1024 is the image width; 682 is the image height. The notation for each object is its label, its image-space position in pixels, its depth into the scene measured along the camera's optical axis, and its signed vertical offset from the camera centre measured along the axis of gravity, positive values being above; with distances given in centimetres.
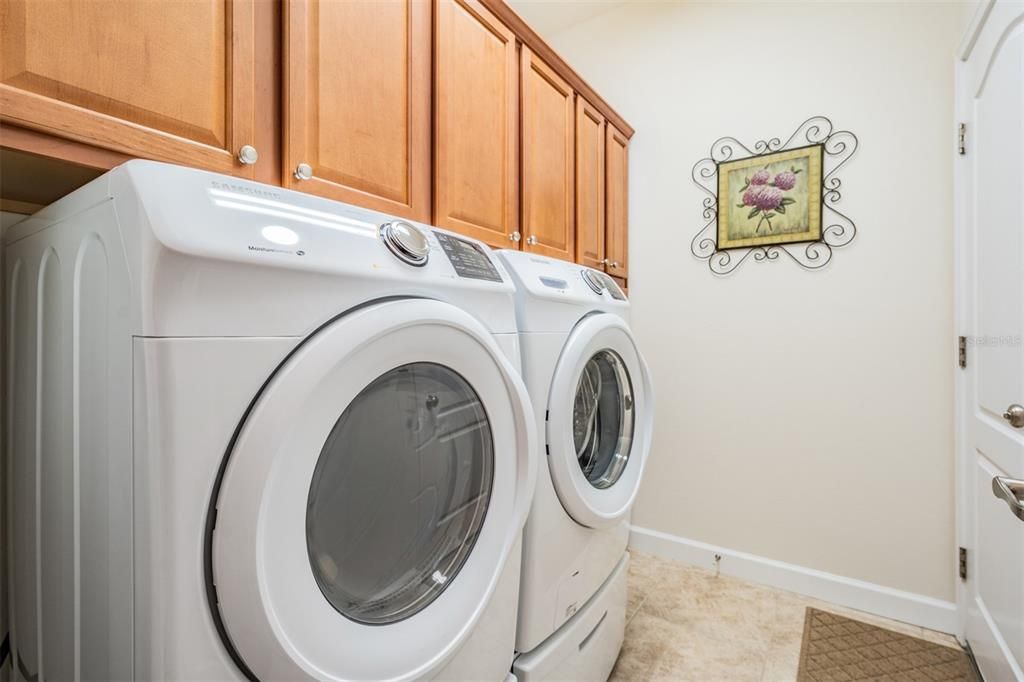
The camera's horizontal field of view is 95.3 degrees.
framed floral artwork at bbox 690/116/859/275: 195 +61
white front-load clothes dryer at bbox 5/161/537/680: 51 -13
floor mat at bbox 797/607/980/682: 152 -111
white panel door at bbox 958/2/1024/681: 119 -1
